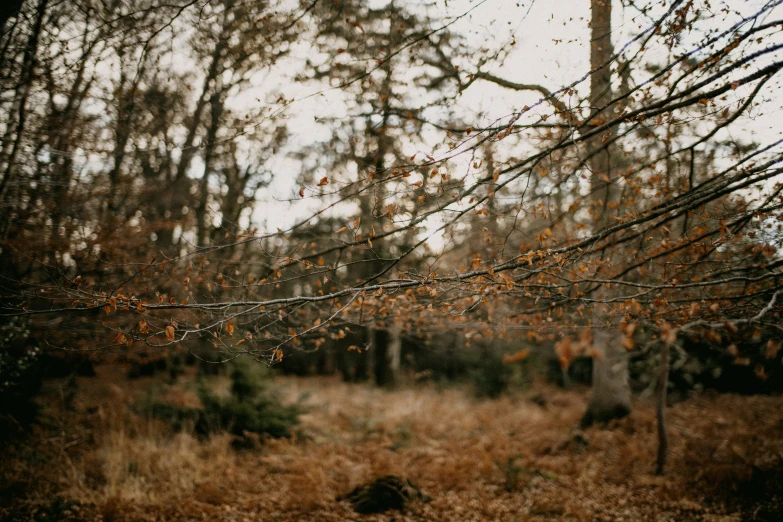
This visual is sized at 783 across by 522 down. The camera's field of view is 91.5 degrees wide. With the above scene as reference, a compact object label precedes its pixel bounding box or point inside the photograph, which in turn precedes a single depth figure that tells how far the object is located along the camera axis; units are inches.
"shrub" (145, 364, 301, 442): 261.6
